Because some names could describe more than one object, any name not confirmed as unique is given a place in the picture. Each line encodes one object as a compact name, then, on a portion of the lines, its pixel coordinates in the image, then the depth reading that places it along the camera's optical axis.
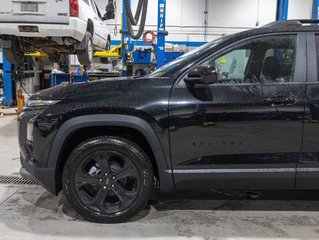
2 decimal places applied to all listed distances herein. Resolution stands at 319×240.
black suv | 2.97
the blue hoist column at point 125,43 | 9.90
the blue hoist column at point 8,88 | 10.79
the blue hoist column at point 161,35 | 8.78
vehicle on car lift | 6.54
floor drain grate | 4.29
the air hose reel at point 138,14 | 6.73
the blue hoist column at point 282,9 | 8.39
